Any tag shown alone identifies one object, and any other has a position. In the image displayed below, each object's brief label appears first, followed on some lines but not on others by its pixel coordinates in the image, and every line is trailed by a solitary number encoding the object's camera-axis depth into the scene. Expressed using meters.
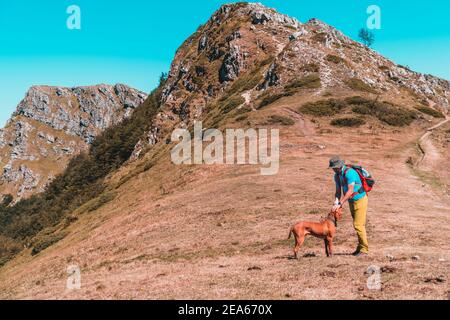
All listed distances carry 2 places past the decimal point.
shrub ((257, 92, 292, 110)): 71.68
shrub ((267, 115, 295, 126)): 55.19
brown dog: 14.38
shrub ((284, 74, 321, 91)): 73.25
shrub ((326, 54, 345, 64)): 83.74
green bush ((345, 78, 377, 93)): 72.50
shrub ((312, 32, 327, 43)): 95.62
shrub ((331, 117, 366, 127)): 55.31
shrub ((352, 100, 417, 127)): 58.50
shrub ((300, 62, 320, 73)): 79.94
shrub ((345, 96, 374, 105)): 62.72
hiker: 14.20
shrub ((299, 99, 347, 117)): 59.97
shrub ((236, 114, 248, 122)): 63.25
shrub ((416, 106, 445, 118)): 67.67
